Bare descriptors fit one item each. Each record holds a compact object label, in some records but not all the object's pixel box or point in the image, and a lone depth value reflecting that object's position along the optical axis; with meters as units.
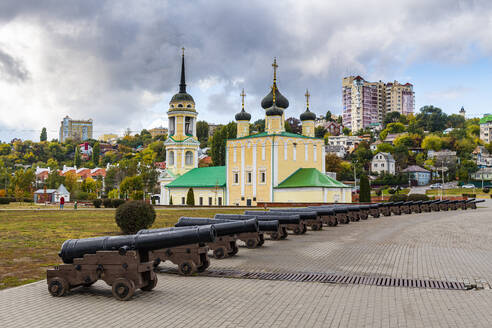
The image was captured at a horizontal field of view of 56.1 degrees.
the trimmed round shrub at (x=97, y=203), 46.12
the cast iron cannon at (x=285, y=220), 17.81
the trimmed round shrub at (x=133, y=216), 16.97
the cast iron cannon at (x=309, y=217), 20.30
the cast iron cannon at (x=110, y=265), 8.08
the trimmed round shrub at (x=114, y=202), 45.60
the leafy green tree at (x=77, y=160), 159.75
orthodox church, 50.19
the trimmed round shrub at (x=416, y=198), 47.72
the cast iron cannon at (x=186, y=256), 10.29
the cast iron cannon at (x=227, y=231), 12.74
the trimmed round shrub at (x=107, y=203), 46.19
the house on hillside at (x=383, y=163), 117.12
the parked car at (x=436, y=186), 93.94
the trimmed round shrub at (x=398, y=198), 48.04
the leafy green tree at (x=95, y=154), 167.88
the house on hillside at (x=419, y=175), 109.19
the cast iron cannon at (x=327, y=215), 23.17
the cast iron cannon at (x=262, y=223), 16.02
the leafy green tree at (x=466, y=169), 102.62
